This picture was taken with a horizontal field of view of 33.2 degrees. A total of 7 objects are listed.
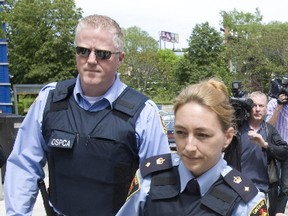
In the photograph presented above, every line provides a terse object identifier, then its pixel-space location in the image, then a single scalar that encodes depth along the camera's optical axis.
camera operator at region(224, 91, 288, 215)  4.14
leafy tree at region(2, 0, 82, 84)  37.69
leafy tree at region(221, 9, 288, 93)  35.03
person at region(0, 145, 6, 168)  3.58
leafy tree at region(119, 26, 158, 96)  45.78
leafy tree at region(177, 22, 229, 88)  40.38
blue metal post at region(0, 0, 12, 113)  12.10
